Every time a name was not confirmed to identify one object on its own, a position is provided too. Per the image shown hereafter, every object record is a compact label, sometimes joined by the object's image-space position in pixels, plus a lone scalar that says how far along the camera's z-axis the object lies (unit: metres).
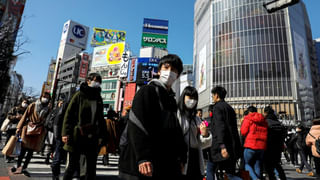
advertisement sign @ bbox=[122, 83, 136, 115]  45.33
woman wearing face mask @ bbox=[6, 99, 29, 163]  6.31
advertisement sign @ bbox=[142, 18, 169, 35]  54.88
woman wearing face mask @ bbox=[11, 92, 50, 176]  4.29
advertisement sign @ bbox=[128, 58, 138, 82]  45.61
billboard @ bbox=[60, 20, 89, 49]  74.88
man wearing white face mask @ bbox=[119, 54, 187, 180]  1.57
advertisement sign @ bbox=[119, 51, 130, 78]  47.90
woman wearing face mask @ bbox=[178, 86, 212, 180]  1.89
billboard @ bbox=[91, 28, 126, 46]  68.44
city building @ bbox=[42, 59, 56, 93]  73.69
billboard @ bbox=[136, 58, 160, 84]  43.66
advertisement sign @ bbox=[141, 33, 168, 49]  54.09
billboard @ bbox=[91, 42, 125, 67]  56.19
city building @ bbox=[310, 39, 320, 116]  48.83
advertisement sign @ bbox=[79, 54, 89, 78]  57.95
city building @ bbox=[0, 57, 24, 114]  60.94
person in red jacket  3.88
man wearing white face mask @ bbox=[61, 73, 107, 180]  2.74
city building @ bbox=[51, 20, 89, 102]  69.82
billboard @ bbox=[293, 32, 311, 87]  38.97
